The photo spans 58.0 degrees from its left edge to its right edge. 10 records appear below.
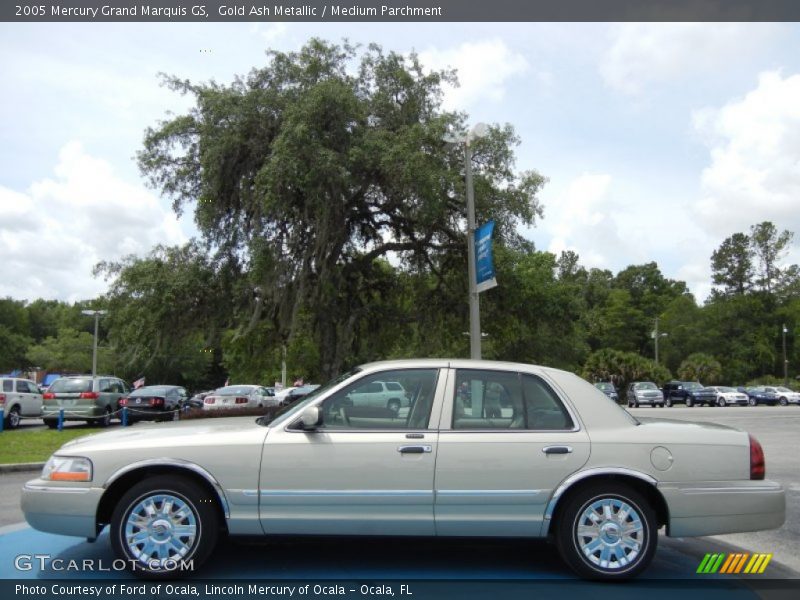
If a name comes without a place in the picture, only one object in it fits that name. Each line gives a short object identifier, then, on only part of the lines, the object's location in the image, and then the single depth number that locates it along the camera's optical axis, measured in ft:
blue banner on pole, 40.79
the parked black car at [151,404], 81.35
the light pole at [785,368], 263.94
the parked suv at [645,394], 150.00
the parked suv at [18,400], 75.30
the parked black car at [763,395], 163.32
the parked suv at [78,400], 72.79
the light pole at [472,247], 42.57
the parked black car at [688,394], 158.92
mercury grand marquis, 16.79
